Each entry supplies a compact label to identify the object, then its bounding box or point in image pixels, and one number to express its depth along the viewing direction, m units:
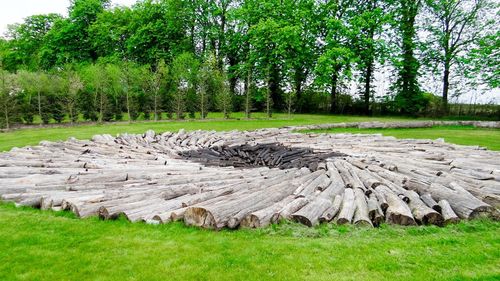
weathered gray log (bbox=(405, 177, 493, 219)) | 6.70
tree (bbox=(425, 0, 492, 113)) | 34.16
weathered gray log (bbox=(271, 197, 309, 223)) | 6.44
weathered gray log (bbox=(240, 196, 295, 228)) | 6.22
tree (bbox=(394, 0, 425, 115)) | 36.94
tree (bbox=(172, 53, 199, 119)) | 32.54
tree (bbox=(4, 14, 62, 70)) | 47.50
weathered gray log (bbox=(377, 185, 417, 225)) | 6.38
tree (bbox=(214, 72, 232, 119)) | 31.06
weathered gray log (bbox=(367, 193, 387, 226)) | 6.52
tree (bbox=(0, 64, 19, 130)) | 24.55
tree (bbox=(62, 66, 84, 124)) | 27.67
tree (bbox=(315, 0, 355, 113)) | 33.78
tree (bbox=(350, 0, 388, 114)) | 34.91
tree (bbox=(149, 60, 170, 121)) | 31.27
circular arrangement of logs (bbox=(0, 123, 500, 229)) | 6.56
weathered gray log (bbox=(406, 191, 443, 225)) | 6.49
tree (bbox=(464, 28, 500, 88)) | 30.95
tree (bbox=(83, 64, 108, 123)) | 29.94
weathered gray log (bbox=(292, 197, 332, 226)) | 6.34
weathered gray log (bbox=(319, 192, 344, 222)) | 6.51
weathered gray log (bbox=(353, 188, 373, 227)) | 6.32
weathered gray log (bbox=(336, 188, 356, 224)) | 6.37
